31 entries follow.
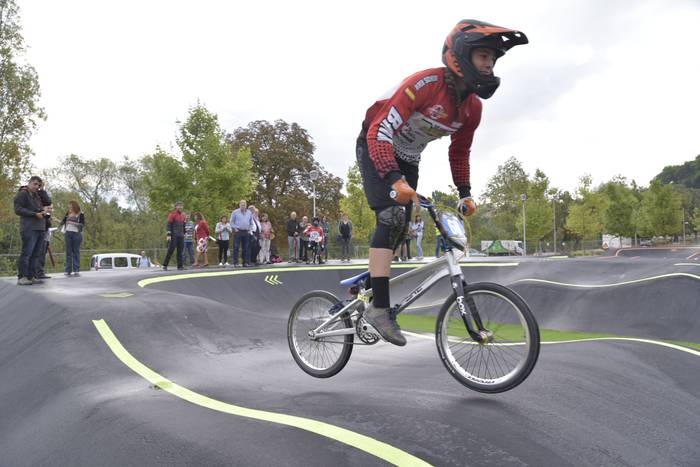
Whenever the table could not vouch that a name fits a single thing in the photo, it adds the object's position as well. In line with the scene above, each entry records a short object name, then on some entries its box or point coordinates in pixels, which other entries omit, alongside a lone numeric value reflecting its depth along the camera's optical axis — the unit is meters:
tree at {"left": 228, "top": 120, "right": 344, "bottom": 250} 40.41
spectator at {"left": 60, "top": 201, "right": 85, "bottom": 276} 10.84
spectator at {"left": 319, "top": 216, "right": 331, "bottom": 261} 19.92
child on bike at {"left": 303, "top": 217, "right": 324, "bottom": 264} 17.30
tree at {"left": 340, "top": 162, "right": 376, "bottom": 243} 35.75
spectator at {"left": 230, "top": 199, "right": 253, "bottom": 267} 14.29
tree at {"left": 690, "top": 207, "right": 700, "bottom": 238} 74.66
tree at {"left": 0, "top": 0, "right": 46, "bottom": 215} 24.73
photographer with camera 8.27
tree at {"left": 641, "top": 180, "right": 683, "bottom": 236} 52.19
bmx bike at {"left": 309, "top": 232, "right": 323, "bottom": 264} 17.31
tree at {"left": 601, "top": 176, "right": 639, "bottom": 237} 53.31
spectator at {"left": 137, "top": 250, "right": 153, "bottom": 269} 22.07
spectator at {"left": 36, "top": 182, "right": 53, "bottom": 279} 8.73
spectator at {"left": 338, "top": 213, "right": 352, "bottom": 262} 18.19
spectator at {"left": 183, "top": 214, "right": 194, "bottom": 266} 14.99
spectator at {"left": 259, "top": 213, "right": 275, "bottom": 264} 17.38
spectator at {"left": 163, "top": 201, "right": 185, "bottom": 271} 12.78
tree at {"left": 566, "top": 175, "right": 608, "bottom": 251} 52.69
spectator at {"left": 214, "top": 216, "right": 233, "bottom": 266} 15.27
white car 20.70
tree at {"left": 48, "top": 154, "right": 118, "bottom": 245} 42.41
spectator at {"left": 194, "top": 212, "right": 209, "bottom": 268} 14.90
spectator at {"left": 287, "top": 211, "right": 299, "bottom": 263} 17.93
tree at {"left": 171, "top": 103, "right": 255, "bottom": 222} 27.00
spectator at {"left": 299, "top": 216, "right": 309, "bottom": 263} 17.85
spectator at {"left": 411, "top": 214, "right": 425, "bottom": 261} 15.41
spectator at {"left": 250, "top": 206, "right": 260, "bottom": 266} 14.83
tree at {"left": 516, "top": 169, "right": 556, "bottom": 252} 50.94
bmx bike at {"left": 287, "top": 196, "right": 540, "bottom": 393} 2.55
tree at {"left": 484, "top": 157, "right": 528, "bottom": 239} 64.88
